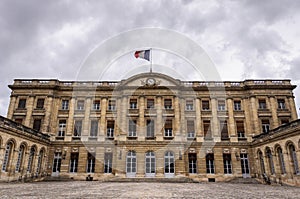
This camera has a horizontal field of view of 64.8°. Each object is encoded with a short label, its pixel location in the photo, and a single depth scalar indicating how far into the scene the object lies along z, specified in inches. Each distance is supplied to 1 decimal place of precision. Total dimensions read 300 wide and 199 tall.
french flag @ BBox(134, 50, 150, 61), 930.9
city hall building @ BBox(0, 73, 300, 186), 883.4
